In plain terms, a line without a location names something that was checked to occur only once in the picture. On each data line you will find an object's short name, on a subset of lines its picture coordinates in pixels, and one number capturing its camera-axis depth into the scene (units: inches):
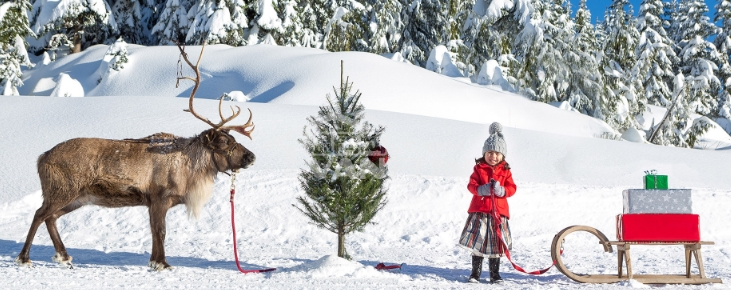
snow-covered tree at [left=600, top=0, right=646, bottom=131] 905.8
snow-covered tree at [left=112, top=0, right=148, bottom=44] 1079.6
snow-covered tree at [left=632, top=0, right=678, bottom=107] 1136.8
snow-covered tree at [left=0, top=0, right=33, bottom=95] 810.2
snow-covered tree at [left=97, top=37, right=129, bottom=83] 772.0
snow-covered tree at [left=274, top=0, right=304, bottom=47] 951.6
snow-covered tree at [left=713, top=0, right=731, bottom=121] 1375.5
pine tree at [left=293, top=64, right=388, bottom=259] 265.0
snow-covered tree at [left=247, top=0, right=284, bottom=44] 905.5
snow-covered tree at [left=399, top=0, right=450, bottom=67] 1201.4
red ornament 274.5
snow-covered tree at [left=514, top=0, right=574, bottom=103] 820.6
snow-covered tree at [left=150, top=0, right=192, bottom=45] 962.0
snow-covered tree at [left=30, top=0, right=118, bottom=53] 909.2
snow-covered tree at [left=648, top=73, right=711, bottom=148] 839.1
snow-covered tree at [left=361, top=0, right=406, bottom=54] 1127.0
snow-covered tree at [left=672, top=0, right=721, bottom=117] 1195.9
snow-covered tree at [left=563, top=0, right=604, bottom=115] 885.0
